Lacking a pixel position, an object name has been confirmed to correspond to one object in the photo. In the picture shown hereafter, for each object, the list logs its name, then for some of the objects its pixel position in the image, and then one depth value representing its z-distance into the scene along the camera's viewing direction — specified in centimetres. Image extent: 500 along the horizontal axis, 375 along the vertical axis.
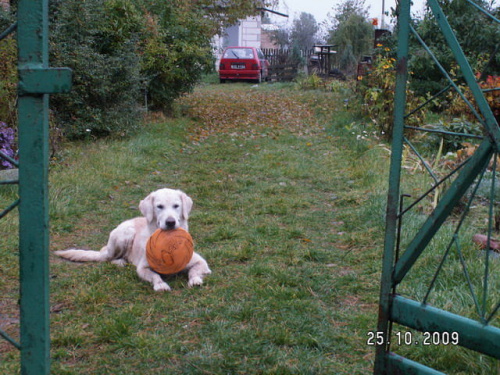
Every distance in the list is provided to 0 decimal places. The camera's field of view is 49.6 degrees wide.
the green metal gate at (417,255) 233
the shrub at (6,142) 754
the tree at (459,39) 1221
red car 2723
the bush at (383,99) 1052
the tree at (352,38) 2984
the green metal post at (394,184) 248
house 3856
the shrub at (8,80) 789
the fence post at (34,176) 203
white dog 457
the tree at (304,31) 4828
